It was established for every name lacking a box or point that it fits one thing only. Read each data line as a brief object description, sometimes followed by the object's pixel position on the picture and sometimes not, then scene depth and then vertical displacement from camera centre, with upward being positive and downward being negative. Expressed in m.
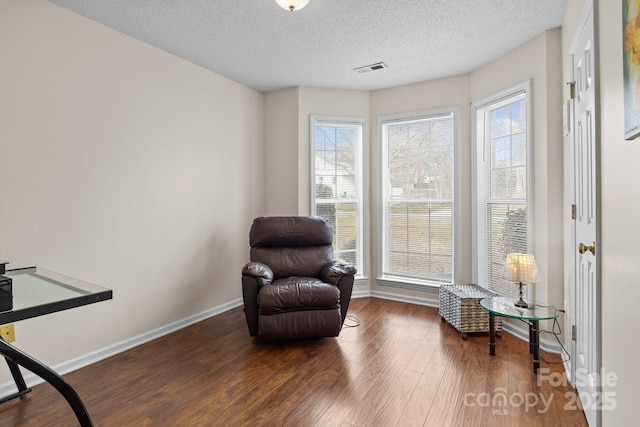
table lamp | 2.52 -0.45
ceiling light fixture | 2.04 +1.26
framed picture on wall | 1.03 +0.46
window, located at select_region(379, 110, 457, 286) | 3.77 +0.14
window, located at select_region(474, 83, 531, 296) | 2.98 +0.25
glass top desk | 1.12 -0.30
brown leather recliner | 2.75 -0.62
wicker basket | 2.96 -0.90
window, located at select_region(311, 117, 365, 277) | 4.11 +0.36
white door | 1.61 -0.10
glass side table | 2.33 -0.73
